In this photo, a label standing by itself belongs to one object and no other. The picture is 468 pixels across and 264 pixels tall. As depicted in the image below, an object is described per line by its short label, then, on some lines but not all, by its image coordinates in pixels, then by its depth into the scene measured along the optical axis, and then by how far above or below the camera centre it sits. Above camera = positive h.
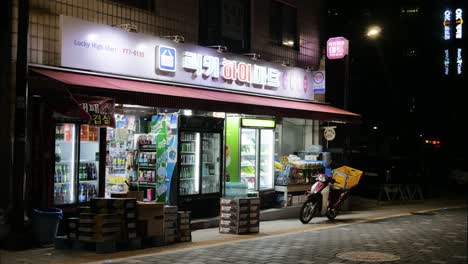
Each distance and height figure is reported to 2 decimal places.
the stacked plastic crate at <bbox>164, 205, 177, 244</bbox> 11.75 -1.46
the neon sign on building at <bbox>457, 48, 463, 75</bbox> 53.91 +9.16
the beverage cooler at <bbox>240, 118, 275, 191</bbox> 18.03 +0.05
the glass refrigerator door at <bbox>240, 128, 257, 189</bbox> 18.11 -0.08
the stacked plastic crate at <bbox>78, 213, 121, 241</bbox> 10.59 -1.38
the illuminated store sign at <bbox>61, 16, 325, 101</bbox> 12.48 +2.43
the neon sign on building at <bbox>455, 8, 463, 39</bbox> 52.55 +12.59
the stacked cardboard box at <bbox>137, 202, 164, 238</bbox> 11.30 -1.32
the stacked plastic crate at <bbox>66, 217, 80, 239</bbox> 10.83 -1.43
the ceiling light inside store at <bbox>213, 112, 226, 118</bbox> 16.46 +1.16
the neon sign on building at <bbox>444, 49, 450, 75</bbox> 54.76 +9.14
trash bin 11.07 -1.43
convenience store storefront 11.72 +1.59
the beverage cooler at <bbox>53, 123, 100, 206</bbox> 12.34 -0.26
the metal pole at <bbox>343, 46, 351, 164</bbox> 22.09 +0.95
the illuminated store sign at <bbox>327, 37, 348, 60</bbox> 21.30 +4.08
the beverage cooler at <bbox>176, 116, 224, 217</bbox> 15.12 -0.28
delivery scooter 16.14 -1.31
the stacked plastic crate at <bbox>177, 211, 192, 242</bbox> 12.14 -1.56
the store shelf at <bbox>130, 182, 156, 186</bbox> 15.29 -0.81
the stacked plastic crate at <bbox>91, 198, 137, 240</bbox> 10.93 -1.10
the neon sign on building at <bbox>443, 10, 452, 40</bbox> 53.59 +12.63
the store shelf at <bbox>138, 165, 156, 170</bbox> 15.27 -0.37
